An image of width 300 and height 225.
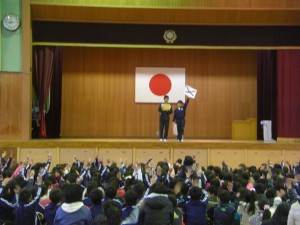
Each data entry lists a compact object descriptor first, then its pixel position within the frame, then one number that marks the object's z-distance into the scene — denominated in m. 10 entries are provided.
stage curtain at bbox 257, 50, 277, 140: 16.70
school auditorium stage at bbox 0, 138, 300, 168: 14.36
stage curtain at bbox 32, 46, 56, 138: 15.91
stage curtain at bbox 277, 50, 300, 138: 15.44
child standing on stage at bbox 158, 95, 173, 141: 15.34
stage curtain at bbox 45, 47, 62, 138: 17.25
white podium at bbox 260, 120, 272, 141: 16.39
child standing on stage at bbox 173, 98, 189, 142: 15.19
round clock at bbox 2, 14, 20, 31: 14.28
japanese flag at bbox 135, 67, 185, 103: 18.41
